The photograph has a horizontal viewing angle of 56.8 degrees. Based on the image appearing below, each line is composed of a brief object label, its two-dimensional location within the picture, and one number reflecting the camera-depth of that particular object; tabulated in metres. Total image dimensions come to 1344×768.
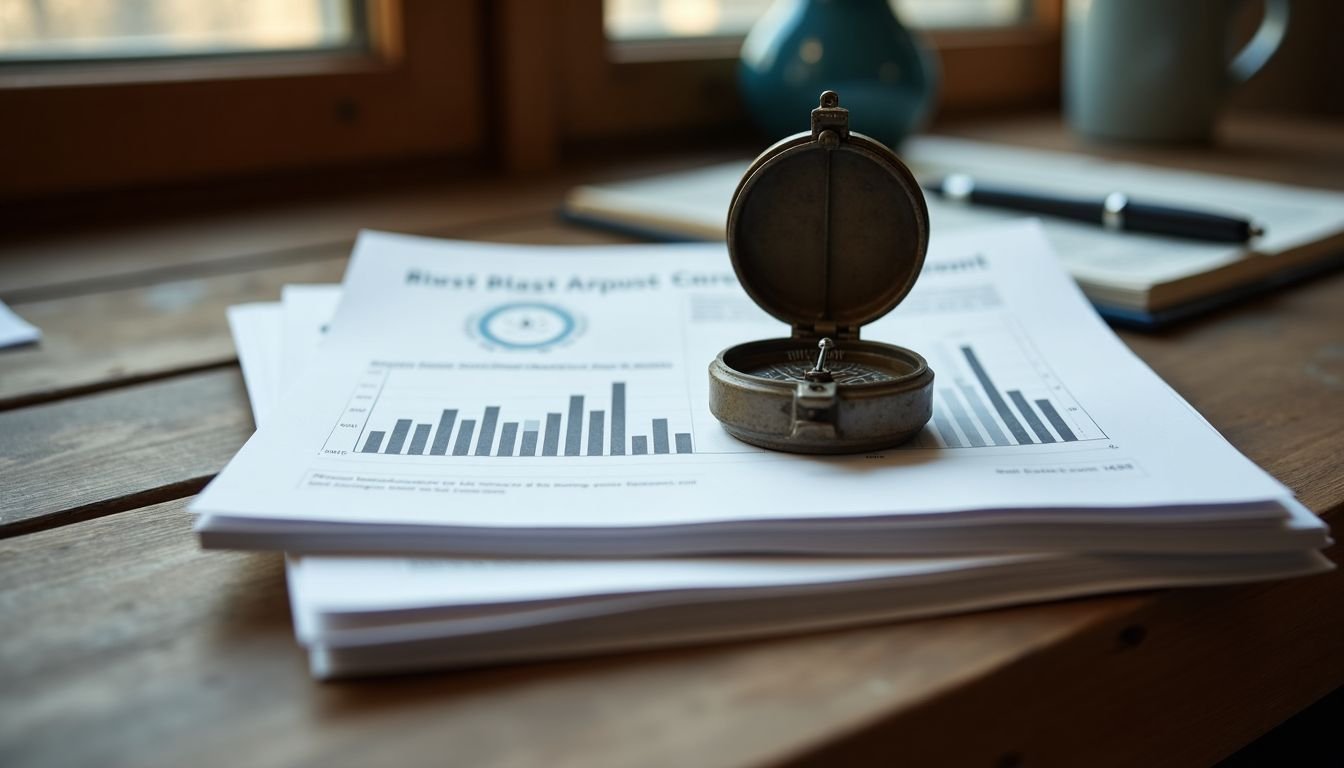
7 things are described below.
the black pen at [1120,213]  0.86
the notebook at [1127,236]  0.78
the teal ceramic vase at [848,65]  1.22
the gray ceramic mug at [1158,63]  1.37
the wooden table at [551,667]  0.37
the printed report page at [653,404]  0.46
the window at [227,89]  1.03
